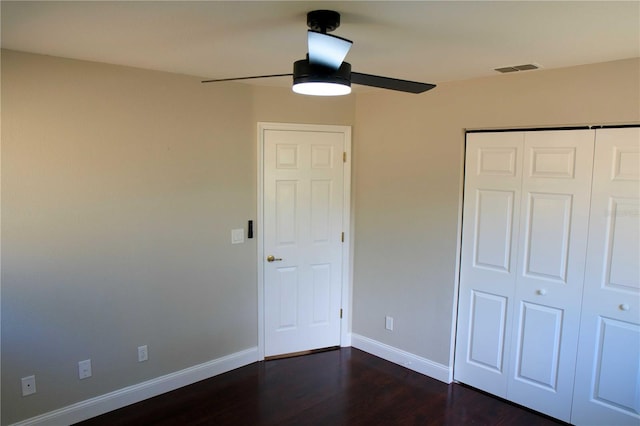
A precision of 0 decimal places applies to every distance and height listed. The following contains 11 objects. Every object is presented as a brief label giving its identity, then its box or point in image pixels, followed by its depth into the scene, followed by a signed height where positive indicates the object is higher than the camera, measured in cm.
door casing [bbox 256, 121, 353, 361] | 357 -53
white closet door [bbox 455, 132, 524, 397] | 306 -64
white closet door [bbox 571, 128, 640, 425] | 258 -72
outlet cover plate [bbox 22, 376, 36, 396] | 261 -136
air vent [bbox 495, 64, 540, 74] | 268 +69
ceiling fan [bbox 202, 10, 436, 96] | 157 +44
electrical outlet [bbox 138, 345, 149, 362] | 308 -136
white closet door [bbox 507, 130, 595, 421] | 277 -64
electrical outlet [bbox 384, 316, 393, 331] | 379 -136
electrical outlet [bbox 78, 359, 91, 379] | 281 -135
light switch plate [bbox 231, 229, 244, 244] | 349 -55
